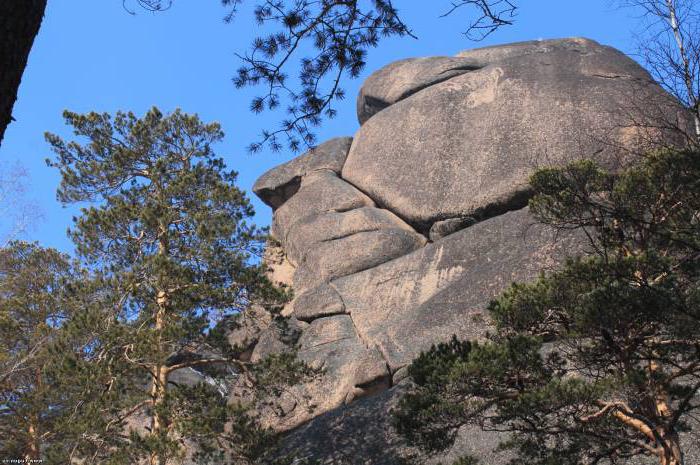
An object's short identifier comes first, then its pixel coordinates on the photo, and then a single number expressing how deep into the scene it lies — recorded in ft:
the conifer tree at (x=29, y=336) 47.85
